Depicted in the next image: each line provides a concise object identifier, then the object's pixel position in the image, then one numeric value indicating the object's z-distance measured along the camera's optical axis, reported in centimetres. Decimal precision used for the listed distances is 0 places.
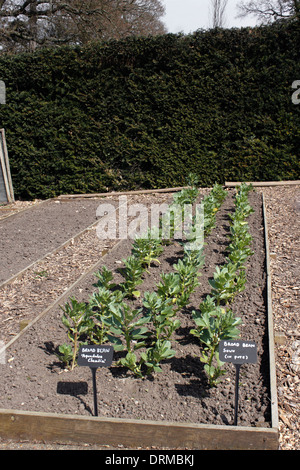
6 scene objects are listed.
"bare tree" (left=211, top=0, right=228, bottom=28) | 2514
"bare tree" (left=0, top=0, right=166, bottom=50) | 1689
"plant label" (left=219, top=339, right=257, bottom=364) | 243
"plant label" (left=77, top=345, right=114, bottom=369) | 250
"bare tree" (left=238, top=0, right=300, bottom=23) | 1848
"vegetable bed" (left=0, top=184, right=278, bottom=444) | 266
